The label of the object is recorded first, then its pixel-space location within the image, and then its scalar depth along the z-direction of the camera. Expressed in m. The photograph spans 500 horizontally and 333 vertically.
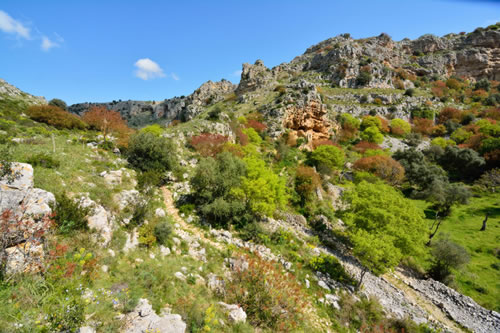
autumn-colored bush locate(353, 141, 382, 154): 41.41
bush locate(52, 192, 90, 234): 6.64
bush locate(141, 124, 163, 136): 26.46
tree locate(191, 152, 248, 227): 14.30
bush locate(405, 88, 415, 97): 65.19
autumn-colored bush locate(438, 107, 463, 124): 53.88
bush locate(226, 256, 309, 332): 7.50
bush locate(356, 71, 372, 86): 68.03
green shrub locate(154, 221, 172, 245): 9.72
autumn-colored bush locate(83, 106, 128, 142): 20.56
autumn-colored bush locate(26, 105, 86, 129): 24.73
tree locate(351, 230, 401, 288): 11.05
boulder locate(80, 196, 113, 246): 7.57
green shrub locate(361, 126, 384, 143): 45.34
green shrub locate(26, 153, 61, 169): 9.08
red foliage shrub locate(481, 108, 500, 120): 48.56
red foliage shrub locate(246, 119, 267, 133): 37.88
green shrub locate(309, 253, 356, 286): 12.58
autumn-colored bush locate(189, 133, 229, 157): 24.16
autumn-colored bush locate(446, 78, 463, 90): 71.62
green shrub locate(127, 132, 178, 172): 17.08
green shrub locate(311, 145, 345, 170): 30.93
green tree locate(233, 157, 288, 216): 14.95
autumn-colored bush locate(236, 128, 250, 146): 31.95
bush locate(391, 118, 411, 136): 51.88
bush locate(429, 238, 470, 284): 14.33
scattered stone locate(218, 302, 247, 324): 6.71
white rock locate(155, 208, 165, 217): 11.84
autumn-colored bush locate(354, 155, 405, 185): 31.27
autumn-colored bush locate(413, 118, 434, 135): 52.67
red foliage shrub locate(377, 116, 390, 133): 51.87
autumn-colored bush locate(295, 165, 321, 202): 22.02
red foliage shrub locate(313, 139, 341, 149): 39.06
